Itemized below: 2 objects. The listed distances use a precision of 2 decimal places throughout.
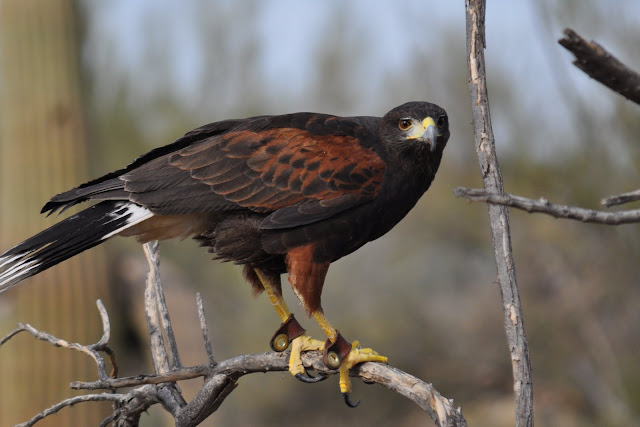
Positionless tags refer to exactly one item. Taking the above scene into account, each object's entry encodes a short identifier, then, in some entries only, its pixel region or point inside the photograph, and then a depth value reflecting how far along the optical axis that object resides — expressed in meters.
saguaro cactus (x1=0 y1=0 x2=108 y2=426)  12.31
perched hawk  6.71
